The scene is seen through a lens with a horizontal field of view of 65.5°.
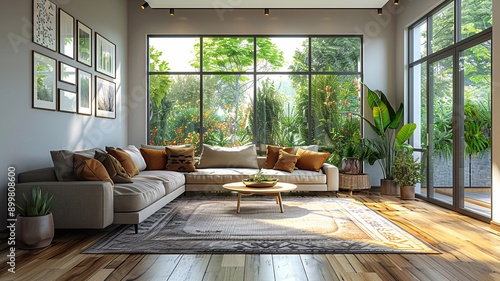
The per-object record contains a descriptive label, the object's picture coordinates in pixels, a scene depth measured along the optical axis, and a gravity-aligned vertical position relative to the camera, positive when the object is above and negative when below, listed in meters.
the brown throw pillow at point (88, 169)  3.76 -0.32
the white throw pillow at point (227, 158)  6.58 -0.36
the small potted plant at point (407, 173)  5.99 -0.56
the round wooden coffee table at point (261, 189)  4.58 -0.63
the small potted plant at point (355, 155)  6.60 -0.31
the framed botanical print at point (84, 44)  5.15 +1.27
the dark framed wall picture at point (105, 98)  5.77 +0.60
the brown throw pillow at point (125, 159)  4.89 -0.29
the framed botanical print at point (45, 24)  4.16 +1.26
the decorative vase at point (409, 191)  6.05 -0.85
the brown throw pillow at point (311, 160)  6.30 -0.38
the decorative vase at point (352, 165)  6.60 -0.48
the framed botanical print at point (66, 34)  4.68 +1.27
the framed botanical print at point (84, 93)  5.18 +0.60
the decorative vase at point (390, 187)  6.47 -0.85
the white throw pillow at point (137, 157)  5.68 -0.30
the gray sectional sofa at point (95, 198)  3.50 -0.59
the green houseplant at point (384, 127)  6.55 +0.17
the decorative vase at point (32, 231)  3.16 -0.78
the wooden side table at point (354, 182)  6.46 -0.75
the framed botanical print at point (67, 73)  4.67 +0.78
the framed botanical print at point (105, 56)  5.73 +1.26
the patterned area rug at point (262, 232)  3.24 -0.94
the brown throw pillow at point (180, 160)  6.13 -0.37
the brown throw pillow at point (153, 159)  6.18 -0.36
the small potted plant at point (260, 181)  4.77 -0.55
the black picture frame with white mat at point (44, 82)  4.18 +0.61
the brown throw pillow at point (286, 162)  6.22 -0.41
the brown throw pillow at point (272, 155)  6.58 -0.31
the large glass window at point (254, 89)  7.20 +0.88
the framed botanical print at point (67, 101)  4.68 +0.44
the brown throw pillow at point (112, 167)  4.12 -0.33
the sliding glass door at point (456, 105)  4.52 +0.42
